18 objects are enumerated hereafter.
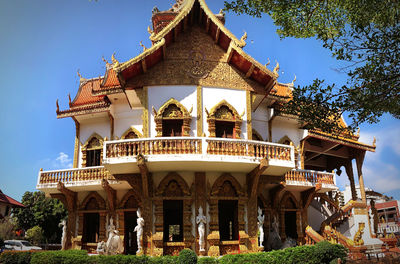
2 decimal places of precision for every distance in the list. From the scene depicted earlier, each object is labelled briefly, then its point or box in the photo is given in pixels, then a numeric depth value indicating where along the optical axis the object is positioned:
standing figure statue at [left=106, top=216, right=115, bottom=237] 13.60
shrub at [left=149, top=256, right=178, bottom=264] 10.79
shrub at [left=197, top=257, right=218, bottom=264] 10.73
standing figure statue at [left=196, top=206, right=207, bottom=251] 12.90
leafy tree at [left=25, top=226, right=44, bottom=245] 25.48
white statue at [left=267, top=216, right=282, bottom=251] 14.84
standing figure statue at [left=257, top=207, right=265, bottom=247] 14.06
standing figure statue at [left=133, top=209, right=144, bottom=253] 12.94
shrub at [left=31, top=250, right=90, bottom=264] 12.37
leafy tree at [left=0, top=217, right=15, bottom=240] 25.48
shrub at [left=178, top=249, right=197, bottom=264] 10.62
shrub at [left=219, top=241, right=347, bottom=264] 10.92
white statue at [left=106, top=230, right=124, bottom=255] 13.21
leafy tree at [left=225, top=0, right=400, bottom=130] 7.97
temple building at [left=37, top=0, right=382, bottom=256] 13.05
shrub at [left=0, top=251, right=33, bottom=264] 14.11
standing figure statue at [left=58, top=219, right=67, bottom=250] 16.22
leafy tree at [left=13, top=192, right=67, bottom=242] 27.64
